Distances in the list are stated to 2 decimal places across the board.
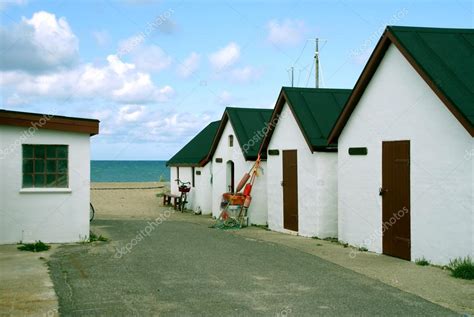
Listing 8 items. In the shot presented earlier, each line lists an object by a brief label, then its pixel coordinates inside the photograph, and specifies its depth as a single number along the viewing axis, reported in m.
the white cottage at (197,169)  29.28
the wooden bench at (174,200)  31.67
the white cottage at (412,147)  11.56
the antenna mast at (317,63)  34.53
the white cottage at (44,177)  14.98
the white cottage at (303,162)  17.97
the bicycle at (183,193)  30.22
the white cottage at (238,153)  23.06
